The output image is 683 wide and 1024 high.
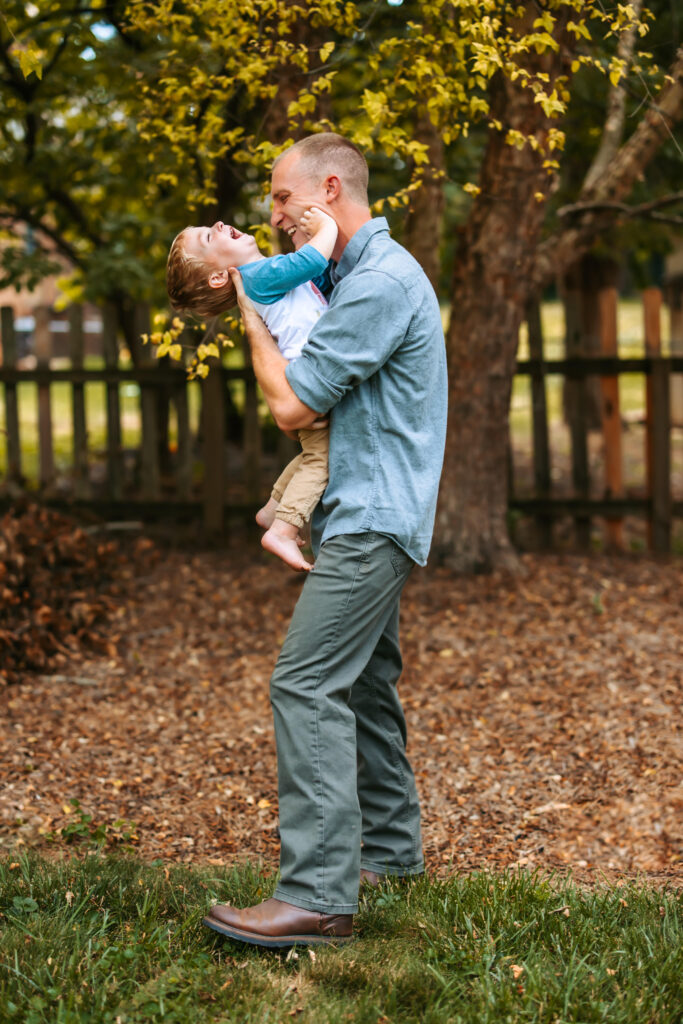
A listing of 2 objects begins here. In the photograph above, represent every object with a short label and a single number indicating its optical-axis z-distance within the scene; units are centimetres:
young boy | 261
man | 251
